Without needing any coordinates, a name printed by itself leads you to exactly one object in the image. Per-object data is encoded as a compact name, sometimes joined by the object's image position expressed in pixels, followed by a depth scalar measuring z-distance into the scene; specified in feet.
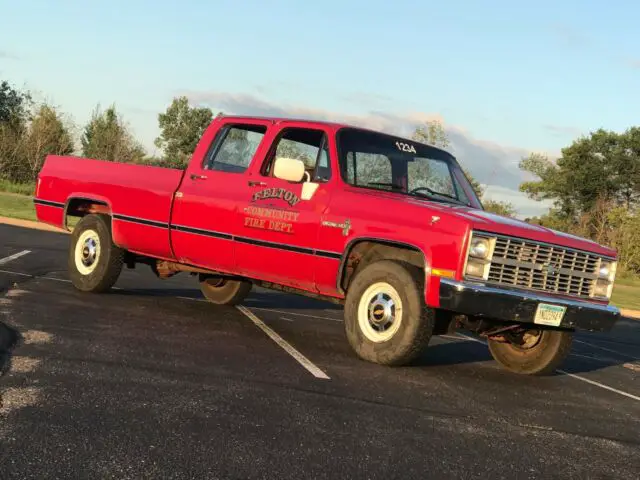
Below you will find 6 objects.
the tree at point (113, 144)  164.45
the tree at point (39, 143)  156.04
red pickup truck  20.11
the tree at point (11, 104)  169.37
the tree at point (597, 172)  206.49
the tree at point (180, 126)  242.17
